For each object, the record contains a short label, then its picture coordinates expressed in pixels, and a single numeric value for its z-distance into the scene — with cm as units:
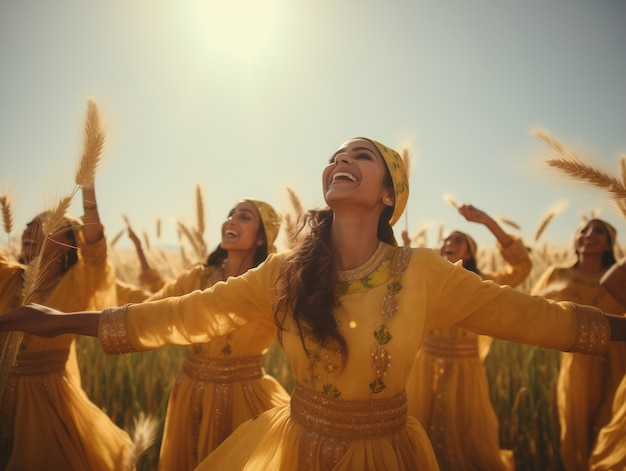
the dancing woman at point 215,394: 269
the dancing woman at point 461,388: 370
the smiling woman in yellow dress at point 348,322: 157
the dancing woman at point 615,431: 220
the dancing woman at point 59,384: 251
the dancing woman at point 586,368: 347
